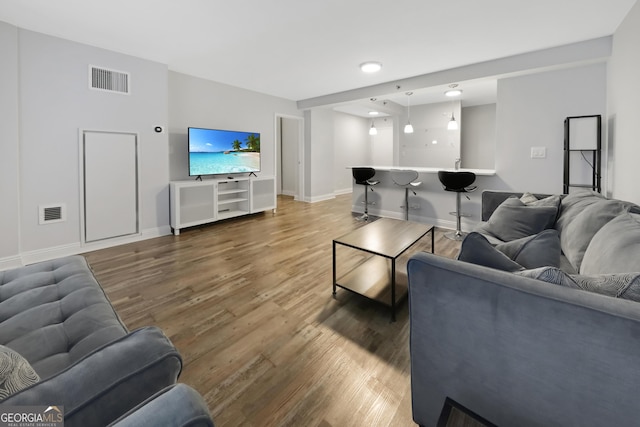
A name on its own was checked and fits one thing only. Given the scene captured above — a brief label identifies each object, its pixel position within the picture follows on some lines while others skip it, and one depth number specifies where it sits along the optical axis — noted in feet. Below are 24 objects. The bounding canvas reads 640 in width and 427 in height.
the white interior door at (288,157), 25.93
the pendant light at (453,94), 19.03
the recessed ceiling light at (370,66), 13.78
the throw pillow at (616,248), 3.90
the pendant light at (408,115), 19.98
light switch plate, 12.91
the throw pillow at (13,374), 2.08
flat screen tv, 15.53
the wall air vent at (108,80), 11.78
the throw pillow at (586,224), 5.73
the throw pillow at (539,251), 4.38
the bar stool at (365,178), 17.31
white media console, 14.45
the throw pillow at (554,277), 3.11
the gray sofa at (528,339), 2.68
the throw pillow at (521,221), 7.63
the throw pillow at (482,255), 3.77
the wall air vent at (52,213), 11.05
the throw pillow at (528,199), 8.86
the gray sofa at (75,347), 2.19
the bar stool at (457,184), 13.26
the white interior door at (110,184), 12.05
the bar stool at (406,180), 15.52
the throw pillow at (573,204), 7.06
